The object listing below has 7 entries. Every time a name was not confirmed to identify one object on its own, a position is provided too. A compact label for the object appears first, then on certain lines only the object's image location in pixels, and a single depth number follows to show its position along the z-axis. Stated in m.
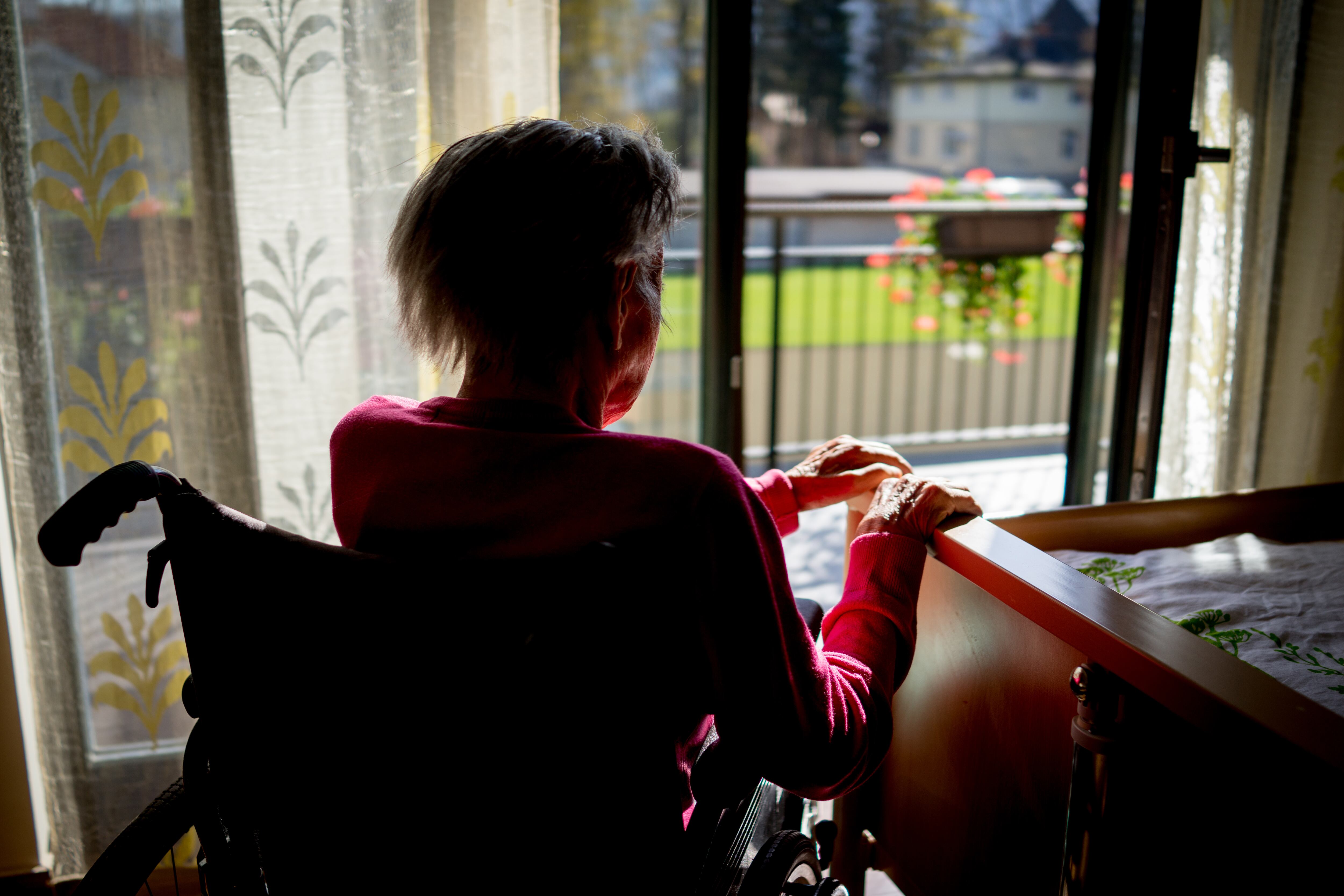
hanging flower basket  3.80
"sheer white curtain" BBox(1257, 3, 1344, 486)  2.00
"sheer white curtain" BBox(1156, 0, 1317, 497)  1.98
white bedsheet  1.00
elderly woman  0.79
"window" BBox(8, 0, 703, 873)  1.44
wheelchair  0.73
